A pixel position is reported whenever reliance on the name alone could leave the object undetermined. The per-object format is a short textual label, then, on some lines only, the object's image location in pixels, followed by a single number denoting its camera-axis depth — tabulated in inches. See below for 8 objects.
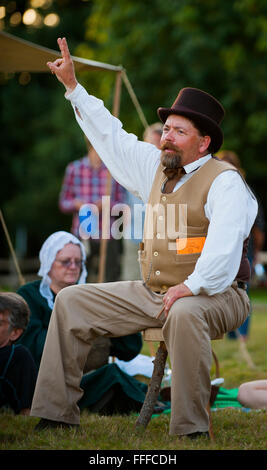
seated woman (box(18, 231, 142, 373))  351.6
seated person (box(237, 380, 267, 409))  343.3
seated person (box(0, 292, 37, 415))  319.3
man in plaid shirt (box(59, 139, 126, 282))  570.6
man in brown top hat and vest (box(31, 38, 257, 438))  261.9
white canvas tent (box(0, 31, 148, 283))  417.4
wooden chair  282.8
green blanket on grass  364.5
